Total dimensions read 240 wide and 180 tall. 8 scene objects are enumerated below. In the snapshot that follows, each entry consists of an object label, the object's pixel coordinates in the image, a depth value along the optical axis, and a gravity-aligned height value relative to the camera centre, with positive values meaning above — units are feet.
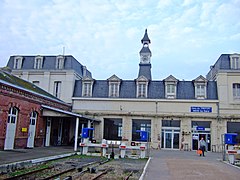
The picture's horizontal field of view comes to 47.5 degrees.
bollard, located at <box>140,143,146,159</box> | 54.34 -3.37
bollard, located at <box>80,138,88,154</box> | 57.34 -2.91
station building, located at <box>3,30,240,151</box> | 83.35 +10.06
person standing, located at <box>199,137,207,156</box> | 65.71 -2.63
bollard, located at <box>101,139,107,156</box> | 55.88 -3.11
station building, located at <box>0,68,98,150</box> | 53.06 +2.98
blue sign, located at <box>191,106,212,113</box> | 83.61 +7.91
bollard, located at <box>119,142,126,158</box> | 54.19 -3.30
